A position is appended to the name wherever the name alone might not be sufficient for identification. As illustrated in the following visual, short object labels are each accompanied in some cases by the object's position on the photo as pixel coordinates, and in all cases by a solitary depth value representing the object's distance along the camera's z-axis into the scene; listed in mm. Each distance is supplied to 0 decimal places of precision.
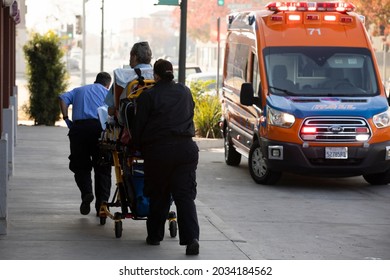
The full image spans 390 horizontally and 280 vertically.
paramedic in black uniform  10047
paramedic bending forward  12289
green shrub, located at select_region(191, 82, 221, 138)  25469
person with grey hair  11133
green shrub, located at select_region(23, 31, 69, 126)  29000
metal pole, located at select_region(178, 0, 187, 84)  21866
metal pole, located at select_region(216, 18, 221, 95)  28231
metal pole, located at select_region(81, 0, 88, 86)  50688
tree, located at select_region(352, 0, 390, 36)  49156
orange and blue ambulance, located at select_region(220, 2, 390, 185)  16234
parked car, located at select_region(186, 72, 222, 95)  33781
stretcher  10719
